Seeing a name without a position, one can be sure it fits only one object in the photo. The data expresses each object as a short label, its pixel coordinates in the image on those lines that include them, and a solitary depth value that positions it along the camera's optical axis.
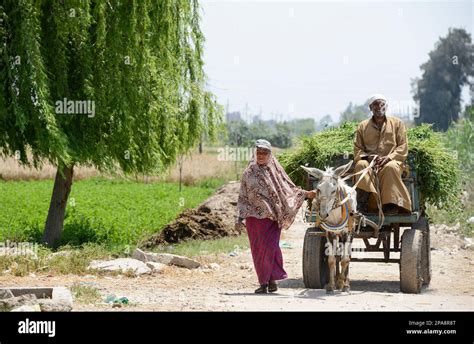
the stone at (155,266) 13.70
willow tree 15.38
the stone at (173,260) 14.32
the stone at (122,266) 13.48
